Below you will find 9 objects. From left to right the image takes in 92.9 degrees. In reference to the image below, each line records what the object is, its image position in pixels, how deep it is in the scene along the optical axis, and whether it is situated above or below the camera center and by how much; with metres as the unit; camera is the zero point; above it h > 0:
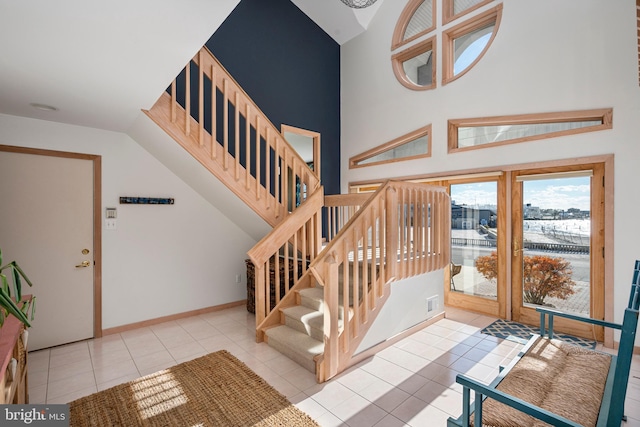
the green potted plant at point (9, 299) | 1.38 -0.42
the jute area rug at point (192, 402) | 2.18 -1.49
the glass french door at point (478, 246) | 4.17 -0.52
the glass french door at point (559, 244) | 3.42 -0.41
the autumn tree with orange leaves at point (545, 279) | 3.69 -0.86
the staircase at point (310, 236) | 2.79 -0.28
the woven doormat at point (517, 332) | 3.42 -1.48
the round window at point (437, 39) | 4.23 +2.59
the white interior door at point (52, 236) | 3.22 -0.26
